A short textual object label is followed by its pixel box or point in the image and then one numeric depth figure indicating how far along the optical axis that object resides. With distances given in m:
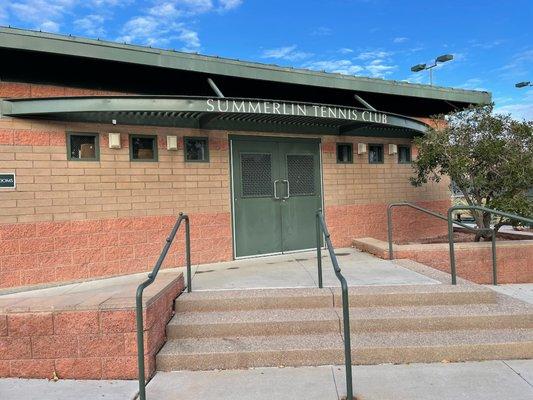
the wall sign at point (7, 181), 5.93
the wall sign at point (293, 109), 6.29
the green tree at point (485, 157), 7.63
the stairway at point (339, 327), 4.11
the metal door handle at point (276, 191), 7.95
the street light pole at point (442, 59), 11.80
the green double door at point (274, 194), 7.70
